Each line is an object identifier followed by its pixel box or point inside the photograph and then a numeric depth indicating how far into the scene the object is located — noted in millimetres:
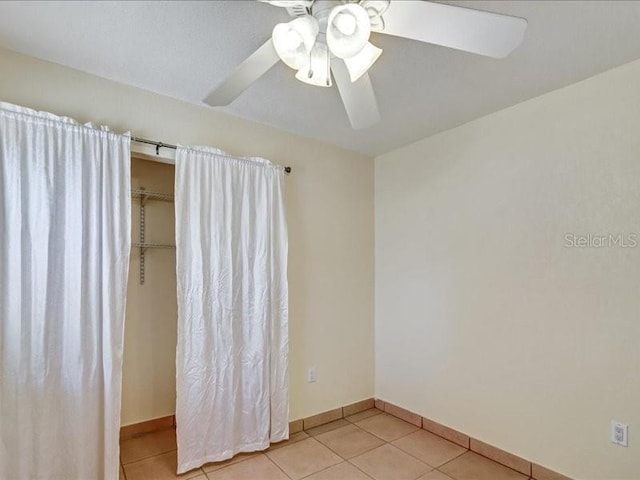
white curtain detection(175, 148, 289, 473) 2184
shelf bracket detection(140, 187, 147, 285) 2596
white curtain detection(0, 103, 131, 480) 1675
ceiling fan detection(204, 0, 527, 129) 1124
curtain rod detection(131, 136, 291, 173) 2121
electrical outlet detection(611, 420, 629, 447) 1842
